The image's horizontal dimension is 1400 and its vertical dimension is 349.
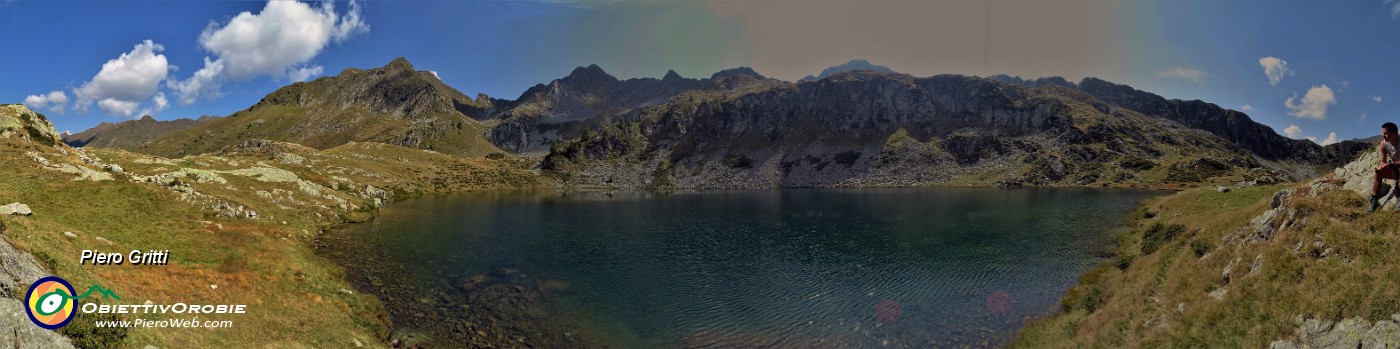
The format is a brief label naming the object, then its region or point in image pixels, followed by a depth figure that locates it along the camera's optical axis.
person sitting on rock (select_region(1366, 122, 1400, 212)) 18.66
